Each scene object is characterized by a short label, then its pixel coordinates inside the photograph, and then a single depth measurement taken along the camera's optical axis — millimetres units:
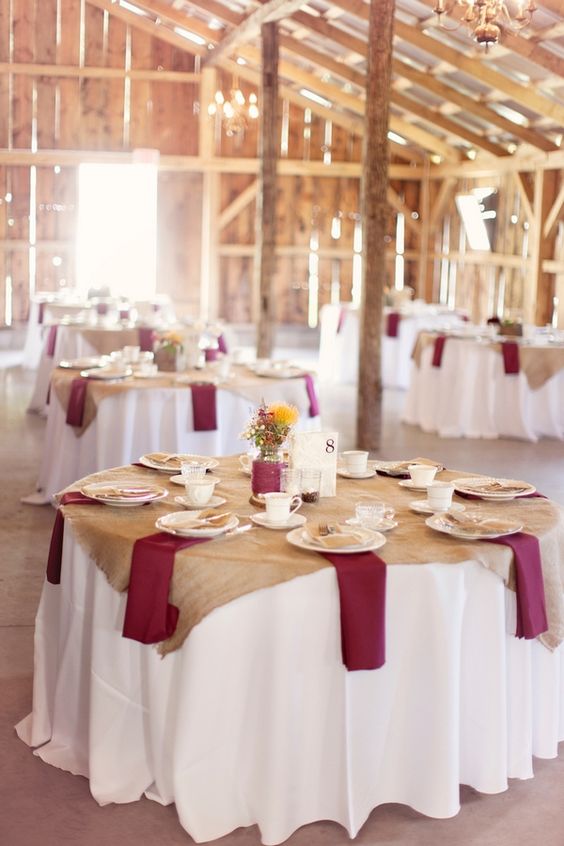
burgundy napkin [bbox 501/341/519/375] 8664
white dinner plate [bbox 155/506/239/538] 3086
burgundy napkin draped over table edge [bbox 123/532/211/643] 2979
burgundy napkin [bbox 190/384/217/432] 5953
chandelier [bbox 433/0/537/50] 4820
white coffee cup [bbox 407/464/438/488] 3750
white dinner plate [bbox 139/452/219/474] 3848
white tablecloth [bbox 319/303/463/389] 11453
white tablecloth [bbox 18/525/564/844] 2941
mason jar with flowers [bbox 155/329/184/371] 6410
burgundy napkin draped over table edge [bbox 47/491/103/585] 3465
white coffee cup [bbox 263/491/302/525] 3234
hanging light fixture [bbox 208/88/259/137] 10922
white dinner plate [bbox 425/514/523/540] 3139
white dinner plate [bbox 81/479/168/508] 3387
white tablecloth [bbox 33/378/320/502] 5891
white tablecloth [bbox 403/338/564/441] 8836
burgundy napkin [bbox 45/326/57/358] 9055
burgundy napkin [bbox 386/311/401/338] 11422
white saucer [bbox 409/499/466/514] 3430
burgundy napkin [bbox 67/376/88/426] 5945
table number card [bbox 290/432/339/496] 3559
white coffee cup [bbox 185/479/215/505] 3379
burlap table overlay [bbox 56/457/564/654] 2924
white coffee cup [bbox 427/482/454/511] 3424
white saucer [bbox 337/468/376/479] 3896
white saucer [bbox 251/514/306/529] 3219
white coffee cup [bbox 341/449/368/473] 3924
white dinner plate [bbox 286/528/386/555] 2985
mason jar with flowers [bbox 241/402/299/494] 3479
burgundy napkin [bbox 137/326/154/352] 8992
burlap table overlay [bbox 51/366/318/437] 5902
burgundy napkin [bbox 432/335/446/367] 8961
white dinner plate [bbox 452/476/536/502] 3586
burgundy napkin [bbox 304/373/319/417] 6367
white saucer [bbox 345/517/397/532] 3217
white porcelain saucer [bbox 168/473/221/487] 3691
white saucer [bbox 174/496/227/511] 3381
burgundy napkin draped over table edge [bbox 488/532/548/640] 3123
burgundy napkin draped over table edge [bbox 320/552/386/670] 2908
